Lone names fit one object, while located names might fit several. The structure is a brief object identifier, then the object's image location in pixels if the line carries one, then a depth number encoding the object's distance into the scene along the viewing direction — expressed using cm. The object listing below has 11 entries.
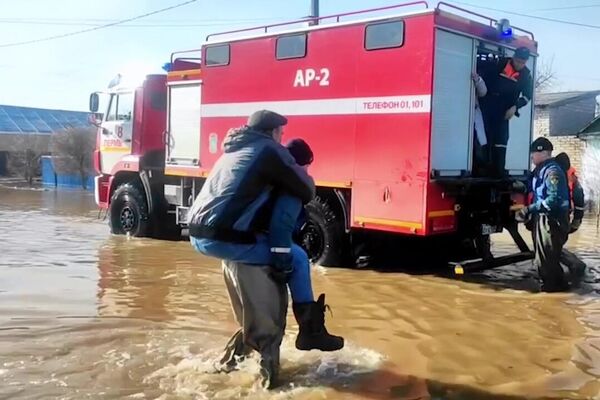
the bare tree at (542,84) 4147
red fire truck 842
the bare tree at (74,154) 3375
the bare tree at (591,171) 2176
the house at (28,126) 4144
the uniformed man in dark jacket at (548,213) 802
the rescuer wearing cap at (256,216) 449
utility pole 2028
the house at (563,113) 3062
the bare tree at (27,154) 3772
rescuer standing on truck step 926
